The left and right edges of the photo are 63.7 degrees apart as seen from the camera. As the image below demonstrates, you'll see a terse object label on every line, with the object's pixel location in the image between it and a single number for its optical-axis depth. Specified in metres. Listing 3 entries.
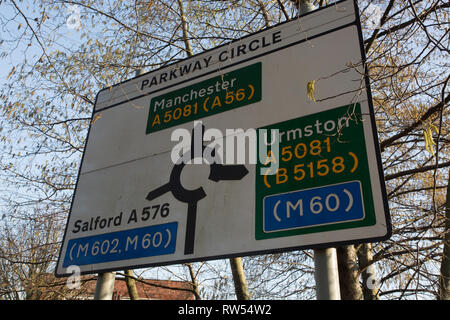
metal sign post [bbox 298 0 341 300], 1.84
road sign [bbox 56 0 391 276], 2.05
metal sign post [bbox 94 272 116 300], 2.72
